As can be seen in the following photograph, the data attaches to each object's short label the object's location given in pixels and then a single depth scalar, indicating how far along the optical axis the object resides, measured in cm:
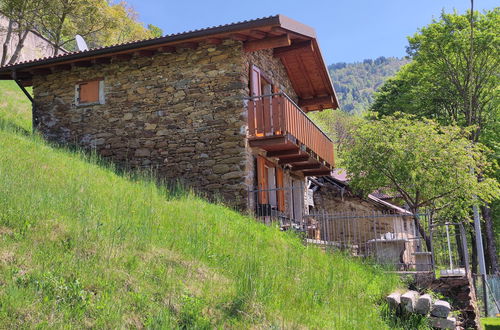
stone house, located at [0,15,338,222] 1245
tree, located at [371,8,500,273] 2069
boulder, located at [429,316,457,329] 805
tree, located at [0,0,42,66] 2433
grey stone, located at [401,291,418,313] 798
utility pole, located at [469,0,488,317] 1688
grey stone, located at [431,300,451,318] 811
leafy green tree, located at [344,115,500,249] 1407
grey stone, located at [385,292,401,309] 799
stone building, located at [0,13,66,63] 2725
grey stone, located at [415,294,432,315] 799
